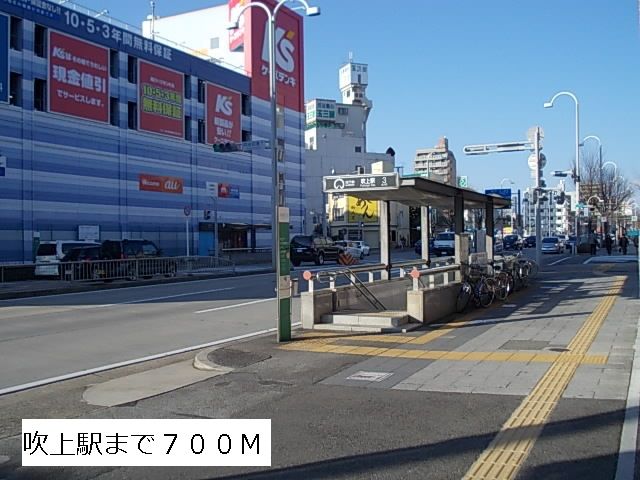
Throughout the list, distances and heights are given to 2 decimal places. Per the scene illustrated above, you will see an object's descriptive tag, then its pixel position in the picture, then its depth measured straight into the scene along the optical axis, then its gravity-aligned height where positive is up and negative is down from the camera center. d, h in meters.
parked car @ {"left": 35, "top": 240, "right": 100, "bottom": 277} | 29.17 -0.16
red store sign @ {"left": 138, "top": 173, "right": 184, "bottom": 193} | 46.34 +4.45
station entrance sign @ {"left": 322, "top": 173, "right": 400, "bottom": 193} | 13.52 +1.25
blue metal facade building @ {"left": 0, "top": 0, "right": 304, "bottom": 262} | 37.28 +5.31
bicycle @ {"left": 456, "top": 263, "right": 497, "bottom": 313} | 15.48 -1.07
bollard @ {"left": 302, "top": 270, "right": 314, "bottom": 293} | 12.64 -0.64
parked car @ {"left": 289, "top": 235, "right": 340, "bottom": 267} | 41.25 -0.31
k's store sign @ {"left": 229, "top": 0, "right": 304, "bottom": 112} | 56.53 +16.97
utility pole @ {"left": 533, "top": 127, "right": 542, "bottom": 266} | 27.80 +2.47
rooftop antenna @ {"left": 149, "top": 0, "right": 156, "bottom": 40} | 62.67 +21.13
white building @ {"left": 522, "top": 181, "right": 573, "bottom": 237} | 109.31 +4.37
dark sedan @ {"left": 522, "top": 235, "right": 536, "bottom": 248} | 72.07 +0.17
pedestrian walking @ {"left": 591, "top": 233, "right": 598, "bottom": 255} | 49.43 -0.35
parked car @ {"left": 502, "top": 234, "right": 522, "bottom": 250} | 61.25 +0.15
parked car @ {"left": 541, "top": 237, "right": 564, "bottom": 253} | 55.25 -0.13
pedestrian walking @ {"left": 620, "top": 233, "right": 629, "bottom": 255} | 50.25 -0.11
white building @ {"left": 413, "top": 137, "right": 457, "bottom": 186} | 144.88 +18.66
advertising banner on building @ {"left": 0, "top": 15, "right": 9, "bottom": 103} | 35.91 +10.10
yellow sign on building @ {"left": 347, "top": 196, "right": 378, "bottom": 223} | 79.44 +3.91
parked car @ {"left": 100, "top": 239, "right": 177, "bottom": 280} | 26.62 -0.55
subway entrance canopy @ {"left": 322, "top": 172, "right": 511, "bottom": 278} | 13.59 +1.14
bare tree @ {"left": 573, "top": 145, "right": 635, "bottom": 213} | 57.12 +5.02
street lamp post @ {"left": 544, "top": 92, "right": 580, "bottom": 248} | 37.19 +4.67
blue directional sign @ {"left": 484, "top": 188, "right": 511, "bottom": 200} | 31.29 +2.50
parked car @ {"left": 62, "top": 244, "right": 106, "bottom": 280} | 25.02 -0.78
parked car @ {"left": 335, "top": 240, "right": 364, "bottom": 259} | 46.78 -0.30
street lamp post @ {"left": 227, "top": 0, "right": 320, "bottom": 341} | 11.41 +6.81
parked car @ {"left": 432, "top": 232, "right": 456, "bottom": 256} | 46.28 -0.06
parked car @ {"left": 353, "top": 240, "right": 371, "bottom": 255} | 52.97 -0.20
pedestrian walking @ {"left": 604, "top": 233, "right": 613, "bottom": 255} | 47.16 -0.06
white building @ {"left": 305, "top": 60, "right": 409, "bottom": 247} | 82.81 +13.61
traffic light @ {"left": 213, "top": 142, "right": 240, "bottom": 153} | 33.88 +4.99
